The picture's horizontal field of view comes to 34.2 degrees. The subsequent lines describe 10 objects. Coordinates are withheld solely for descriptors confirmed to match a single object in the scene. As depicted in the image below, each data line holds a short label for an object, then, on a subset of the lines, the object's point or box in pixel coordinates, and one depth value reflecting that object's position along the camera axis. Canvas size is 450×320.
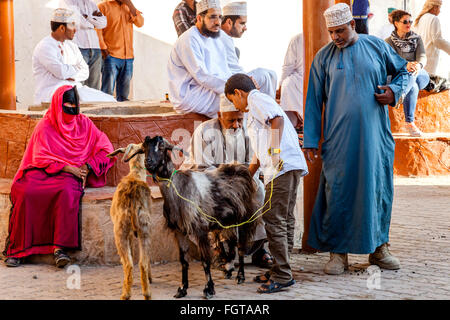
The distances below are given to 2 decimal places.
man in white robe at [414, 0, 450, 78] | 13.44
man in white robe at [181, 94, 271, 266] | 6.82
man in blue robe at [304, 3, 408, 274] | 6.38
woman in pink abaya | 6.97
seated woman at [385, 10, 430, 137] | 11.77
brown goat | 5.67
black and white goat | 5.71
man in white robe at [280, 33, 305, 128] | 10.84
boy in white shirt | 5.92
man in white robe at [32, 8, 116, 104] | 9.66
